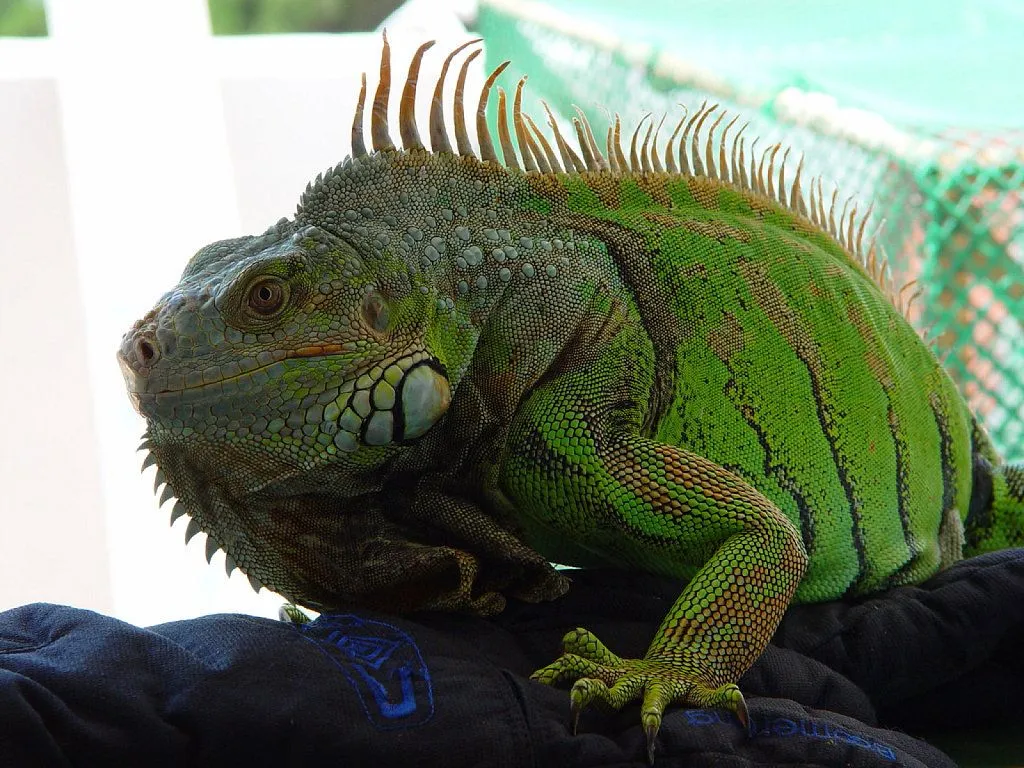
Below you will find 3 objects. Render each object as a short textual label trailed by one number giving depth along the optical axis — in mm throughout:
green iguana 839
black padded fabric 775
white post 1276
